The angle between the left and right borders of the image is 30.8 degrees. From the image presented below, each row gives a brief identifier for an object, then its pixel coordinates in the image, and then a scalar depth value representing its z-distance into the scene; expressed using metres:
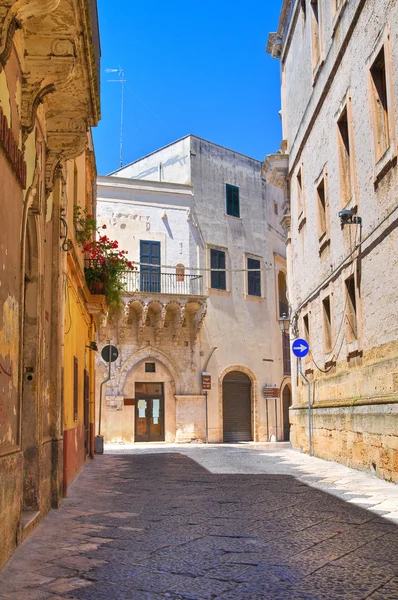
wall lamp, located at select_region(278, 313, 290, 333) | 20.00
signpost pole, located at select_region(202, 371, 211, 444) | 29.73
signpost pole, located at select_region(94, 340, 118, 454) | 18.12
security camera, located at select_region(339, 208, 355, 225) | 12.00
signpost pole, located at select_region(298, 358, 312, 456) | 15.52
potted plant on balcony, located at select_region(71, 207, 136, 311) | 15.16
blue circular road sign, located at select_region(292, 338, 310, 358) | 15.70
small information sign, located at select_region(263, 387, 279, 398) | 31.84
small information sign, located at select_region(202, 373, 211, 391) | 29.83
